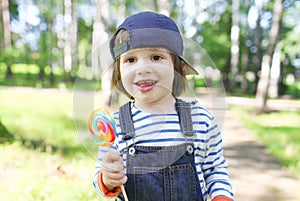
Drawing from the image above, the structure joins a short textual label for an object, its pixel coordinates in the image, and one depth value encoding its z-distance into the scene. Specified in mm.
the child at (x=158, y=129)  1076
